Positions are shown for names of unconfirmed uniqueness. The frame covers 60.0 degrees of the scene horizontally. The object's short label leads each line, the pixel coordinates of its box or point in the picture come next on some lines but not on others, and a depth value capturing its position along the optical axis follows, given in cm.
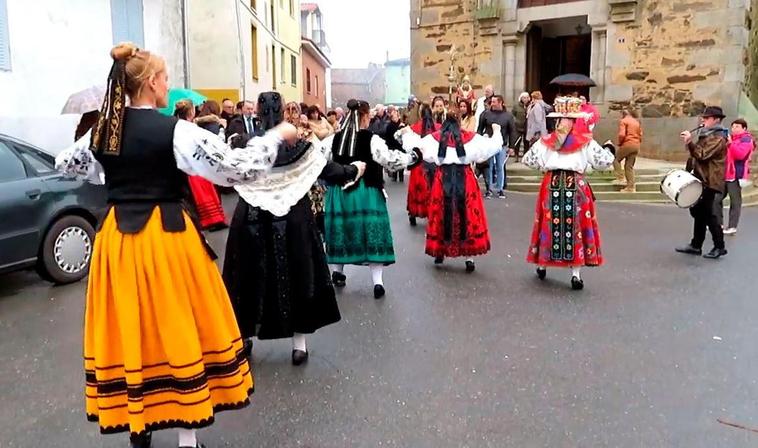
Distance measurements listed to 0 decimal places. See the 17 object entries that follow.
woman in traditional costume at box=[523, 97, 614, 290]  605
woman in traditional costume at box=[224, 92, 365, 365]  400
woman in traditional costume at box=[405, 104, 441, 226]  872
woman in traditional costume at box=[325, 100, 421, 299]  596
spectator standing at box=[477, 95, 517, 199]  1258
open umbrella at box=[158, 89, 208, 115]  961
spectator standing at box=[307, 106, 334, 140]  676
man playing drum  750
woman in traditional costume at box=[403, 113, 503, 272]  660
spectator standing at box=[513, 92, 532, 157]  1593
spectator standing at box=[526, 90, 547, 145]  1416
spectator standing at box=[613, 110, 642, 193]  1205
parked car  592
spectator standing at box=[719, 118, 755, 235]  885
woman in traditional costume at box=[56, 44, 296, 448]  277
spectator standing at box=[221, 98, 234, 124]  1278
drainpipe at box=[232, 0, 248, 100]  1788
